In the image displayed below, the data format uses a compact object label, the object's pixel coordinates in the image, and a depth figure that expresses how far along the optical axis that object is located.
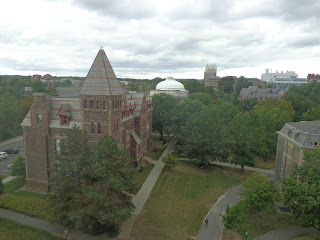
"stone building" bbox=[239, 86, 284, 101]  107.53
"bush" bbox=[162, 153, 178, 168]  43.50
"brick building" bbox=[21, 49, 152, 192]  32.50
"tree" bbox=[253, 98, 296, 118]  69.41
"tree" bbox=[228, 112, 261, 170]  43.66
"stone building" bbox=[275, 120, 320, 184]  30.61
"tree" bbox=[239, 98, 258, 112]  87.69
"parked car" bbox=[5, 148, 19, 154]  56.66
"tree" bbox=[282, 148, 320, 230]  22.34
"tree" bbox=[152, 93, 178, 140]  62.56
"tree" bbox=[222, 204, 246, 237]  24.44
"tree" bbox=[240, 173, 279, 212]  27.84
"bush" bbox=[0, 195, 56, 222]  29.25
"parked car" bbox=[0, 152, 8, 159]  52.57
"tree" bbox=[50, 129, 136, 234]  22.77
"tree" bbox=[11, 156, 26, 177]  38.66
